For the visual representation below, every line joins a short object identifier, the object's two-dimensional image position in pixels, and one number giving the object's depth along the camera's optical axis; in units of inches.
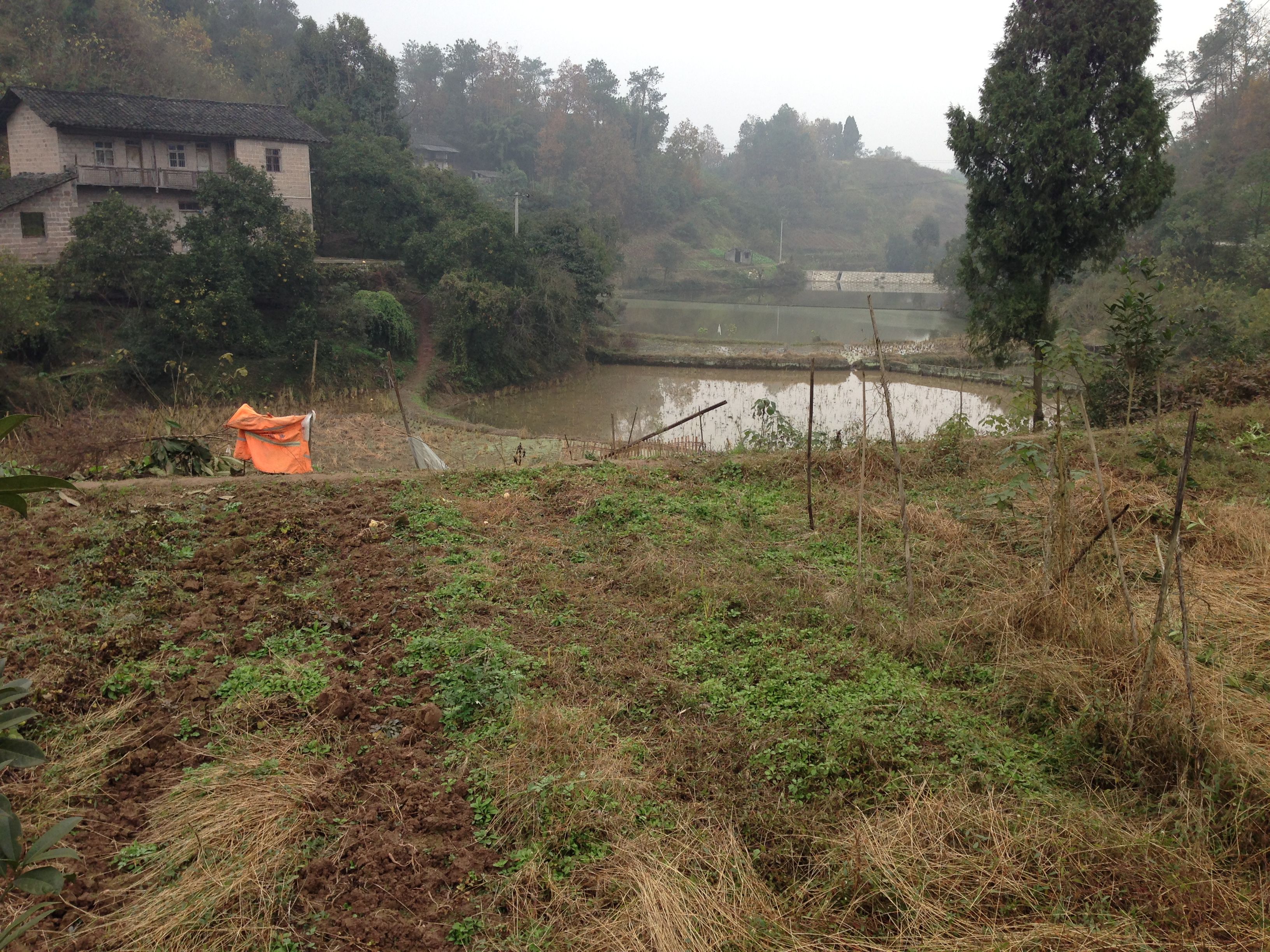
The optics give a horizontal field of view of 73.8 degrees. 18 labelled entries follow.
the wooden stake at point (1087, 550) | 166.6
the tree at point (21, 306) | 607.8
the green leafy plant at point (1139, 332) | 323.6
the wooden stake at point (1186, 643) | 132.1
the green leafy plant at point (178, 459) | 339.0
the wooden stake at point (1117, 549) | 152.8
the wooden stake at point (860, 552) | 204.2
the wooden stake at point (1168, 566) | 130.3
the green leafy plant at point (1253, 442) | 313.4
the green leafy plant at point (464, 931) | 115.7
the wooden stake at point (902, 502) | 194.5
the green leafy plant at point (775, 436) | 396.2
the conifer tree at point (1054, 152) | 446.3
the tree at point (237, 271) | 708.7
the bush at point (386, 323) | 851.4
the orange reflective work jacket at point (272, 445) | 394.9
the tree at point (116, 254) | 705.0
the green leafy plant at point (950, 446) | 341.1
